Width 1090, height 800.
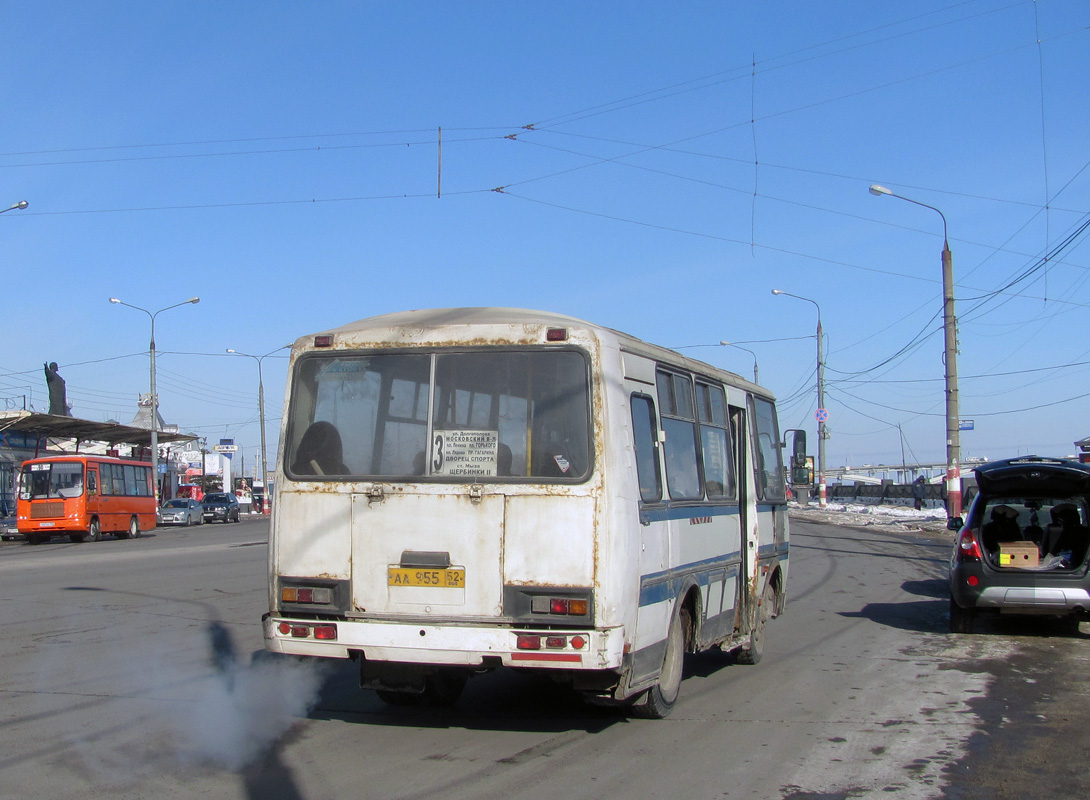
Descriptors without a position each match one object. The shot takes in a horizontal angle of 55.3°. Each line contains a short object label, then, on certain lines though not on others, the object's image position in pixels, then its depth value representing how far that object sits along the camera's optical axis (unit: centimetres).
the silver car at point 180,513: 5175
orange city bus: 3409
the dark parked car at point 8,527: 3722
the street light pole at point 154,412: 4739
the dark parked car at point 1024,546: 1077
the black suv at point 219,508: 5469
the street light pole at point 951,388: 2347
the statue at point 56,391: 5084
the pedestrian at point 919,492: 5008
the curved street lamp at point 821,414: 4825
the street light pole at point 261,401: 6088
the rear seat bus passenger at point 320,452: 673
